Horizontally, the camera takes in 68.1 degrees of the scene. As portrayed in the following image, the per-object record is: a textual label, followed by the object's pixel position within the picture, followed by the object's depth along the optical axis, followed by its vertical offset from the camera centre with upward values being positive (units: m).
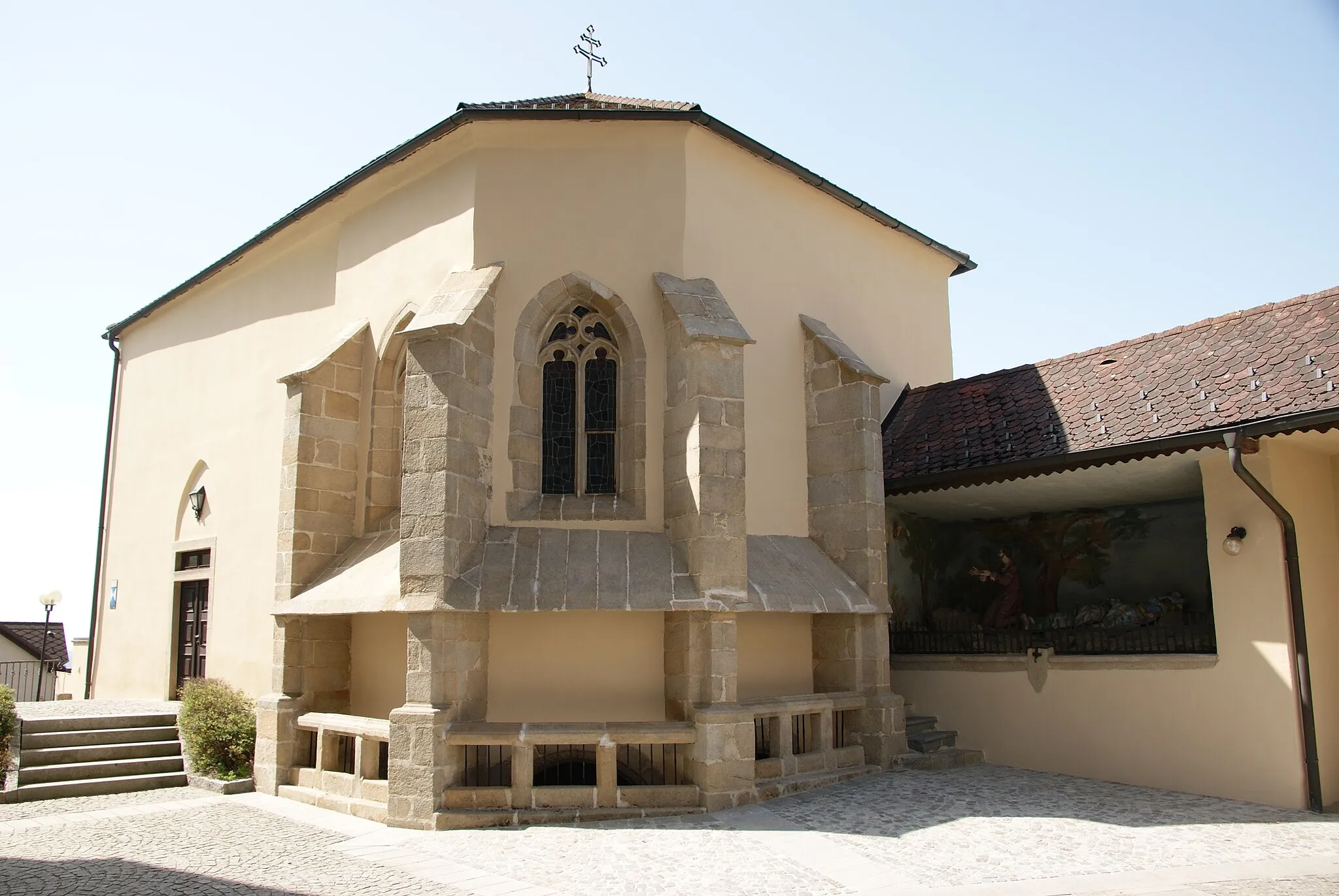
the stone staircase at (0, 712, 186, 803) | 10.62 -1.52
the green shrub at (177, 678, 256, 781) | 11.01 -1.28
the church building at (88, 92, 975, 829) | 9.09 +1.31
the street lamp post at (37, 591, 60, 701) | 19.77 +0.42
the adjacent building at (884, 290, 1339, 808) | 9.35 +0.68
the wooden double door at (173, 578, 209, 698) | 14.06 -0.11
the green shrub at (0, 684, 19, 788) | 10.45 -1.10
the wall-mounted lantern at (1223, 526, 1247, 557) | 9.59 +0.72
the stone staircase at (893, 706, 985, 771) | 10.88 -1.49
